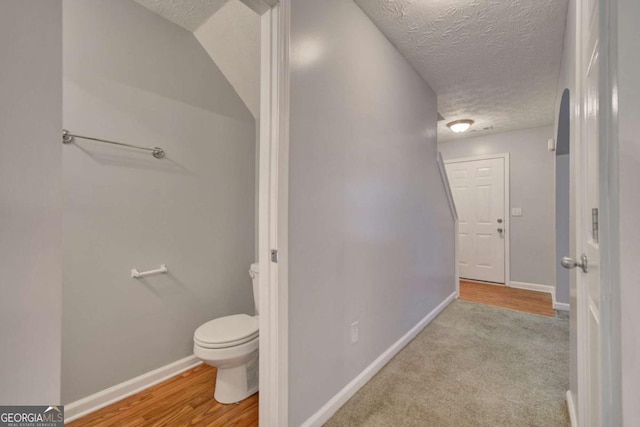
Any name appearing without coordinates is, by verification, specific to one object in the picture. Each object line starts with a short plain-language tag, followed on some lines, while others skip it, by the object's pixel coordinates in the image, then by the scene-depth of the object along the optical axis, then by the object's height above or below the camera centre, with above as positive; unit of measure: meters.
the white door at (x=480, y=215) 4.17 +0.01
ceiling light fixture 3.51 +1.19
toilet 1.51 -0.78
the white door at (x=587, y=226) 0.81 -0.04
